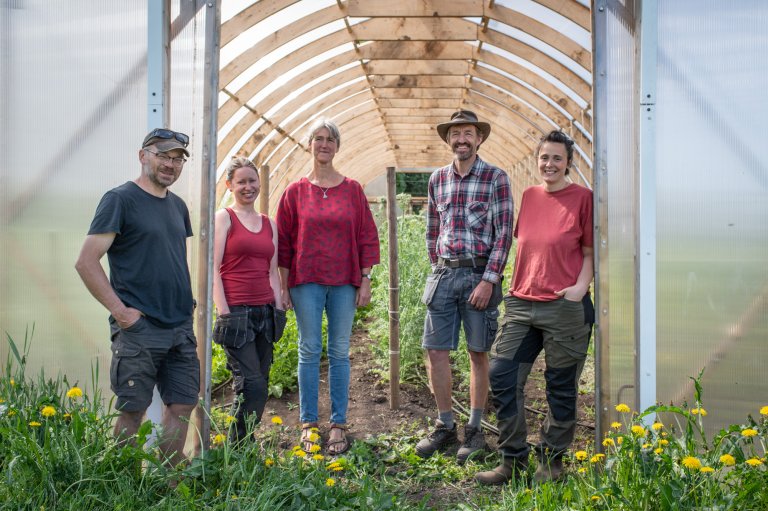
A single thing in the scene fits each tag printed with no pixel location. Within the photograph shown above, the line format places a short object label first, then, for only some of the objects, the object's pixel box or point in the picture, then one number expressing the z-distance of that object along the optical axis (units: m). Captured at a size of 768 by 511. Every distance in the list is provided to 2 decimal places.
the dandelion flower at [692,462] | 2.34
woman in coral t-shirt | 3.55
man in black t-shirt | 2.91
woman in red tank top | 3.75
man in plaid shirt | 4.02
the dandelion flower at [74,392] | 2.74
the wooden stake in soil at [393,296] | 5.07
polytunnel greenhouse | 3.28
